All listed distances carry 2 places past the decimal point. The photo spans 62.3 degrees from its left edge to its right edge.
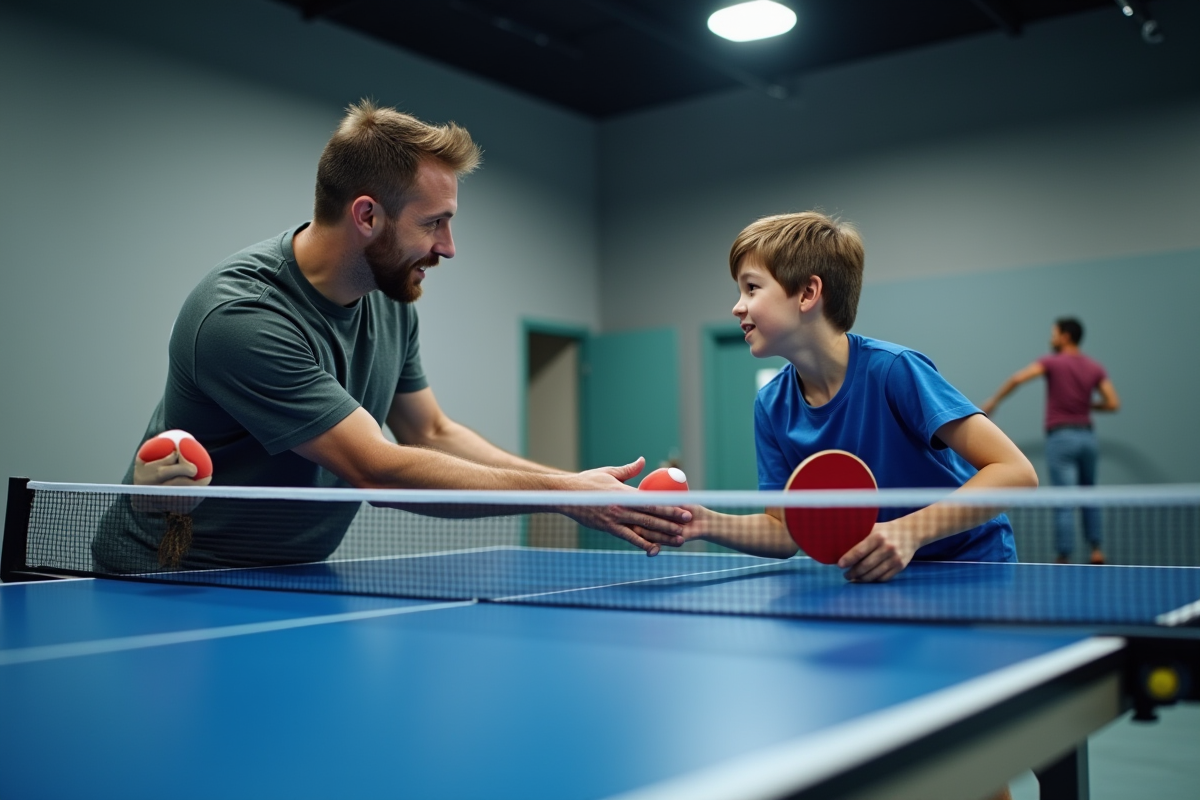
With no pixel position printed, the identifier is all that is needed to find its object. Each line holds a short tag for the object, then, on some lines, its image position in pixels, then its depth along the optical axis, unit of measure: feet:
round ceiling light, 19.45
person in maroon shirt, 22.38
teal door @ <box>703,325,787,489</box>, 27.81
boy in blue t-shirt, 6.81
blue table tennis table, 2.73
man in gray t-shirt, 7.46
